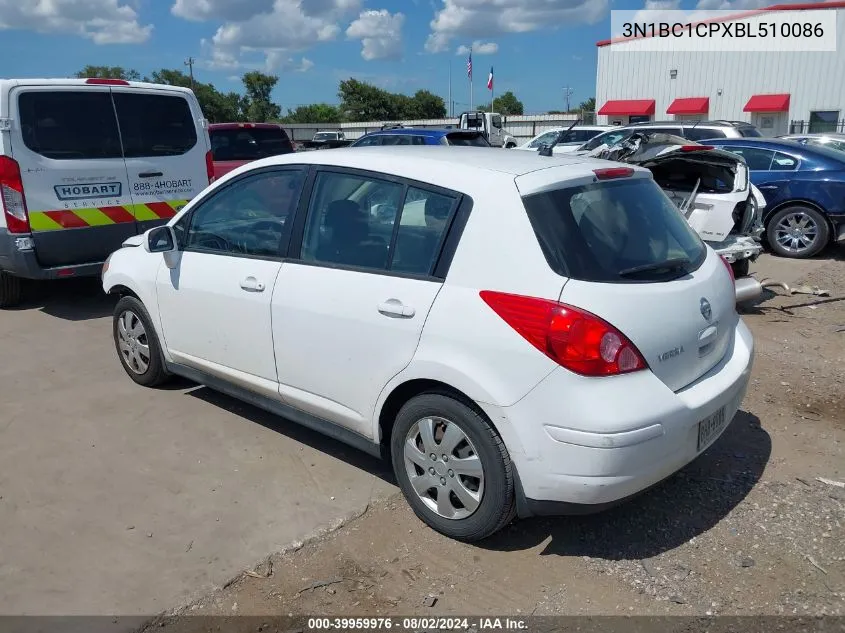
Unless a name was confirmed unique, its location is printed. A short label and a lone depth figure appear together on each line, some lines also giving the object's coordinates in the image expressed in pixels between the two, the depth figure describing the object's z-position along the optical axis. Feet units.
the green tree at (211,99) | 229.25
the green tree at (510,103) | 313.12
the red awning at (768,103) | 111.04
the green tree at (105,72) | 212.07
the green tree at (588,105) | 266.69
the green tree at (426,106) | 256.11
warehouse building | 108.68
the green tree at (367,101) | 241.55
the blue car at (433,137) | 43.57
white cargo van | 21.03
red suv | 35.91
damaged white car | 23.81
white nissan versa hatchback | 8.96
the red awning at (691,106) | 118.93
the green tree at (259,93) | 261.24
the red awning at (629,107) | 124.36
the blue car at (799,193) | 31.17
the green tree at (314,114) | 261.44
